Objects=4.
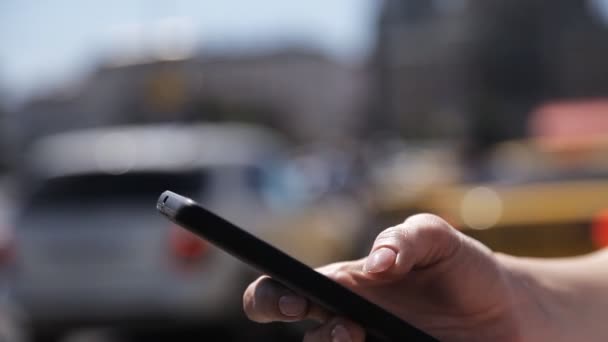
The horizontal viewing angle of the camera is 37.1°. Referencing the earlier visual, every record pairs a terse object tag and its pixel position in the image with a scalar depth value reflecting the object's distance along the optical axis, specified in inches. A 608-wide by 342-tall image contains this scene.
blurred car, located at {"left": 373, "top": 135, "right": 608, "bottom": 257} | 209.8
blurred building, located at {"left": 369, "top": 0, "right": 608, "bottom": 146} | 1102.4
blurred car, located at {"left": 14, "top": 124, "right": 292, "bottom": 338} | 238.1
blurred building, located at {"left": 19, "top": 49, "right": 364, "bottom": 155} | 2312.4
